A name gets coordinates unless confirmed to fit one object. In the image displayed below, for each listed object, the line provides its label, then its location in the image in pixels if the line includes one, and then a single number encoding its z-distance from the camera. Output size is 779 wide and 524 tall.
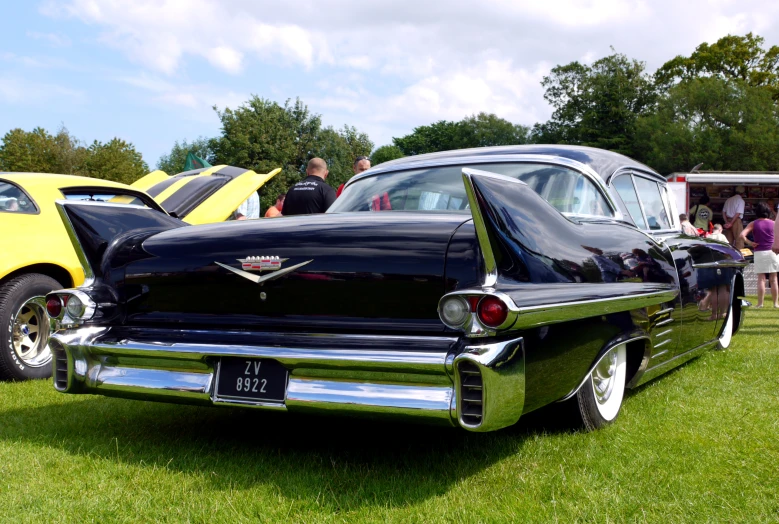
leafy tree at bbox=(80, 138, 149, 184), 39.44
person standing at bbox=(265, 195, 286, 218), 10.26
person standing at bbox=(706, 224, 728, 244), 13.86
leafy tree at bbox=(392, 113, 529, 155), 80.69
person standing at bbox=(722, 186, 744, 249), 19.39
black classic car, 2.53
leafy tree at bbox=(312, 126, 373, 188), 50.44
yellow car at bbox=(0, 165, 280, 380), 4.99
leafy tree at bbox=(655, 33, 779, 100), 49.16
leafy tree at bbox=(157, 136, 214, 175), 79.99
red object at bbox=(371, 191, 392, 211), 3.99
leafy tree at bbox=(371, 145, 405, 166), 91.94
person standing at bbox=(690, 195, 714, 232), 20.92
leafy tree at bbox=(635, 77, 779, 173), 44.97
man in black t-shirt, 6.89
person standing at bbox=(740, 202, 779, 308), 10.90
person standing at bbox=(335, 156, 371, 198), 7.78
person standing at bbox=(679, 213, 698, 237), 9.57
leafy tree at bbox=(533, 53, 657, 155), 55.31
